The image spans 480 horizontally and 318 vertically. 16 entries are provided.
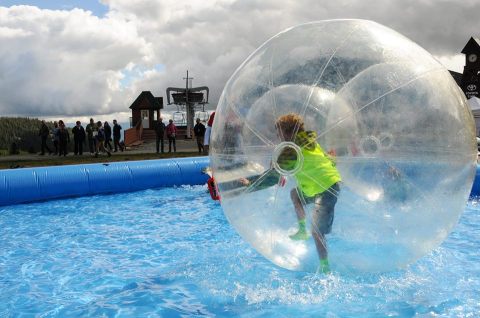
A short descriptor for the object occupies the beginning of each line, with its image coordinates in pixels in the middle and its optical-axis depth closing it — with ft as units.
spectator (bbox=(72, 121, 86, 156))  54.70
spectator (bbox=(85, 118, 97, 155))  57.88
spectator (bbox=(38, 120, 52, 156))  56.29
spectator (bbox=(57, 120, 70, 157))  53.12
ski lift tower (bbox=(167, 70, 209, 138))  122.11
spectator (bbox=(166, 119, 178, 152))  61.26
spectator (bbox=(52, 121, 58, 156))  55.07
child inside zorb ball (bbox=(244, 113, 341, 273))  10.06
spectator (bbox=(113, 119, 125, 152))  64.58
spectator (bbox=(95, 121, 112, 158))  53.93
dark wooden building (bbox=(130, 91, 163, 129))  104.99
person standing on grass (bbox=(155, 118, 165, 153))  58.70
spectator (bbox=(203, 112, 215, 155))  31.16
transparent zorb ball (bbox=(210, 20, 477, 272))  10.03
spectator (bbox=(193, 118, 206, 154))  54.24
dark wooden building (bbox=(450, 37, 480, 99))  113.70
